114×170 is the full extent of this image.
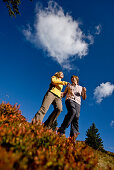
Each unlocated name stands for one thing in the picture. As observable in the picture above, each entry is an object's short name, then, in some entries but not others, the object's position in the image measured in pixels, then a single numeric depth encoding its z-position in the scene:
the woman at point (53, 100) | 4.97
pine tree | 25.30
